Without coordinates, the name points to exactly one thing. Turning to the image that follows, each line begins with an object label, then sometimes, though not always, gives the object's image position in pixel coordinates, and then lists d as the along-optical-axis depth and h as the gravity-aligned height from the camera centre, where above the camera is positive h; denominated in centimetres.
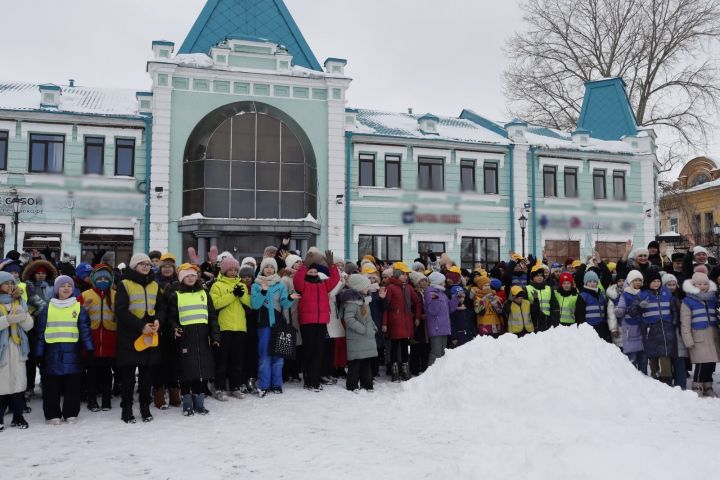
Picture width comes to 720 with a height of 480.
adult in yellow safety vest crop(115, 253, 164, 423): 707 -68
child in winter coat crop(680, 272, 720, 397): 871 -75
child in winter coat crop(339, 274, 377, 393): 895 -83
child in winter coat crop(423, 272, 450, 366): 996 -72
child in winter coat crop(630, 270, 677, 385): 896 -67
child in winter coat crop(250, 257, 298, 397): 856 -54
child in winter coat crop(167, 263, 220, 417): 732 -73
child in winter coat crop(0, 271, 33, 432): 667 -79
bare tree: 2970 +1089
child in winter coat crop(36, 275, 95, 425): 700 -86
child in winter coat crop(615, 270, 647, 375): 925 -68
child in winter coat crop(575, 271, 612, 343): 1016 -53
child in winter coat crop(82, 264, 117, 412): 750 -48
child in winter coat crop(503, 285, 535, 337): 1028 -65
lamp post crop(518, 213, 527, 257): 2193 +190
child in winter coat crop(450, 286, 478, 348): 1049 -77
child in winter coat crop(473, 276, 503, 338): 1059 -63
